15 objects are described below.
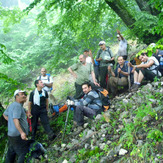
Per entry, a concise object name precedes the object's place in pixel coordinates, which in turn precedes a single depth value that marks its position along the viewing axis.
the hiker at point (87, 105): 4.74
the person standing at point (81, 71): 6.18
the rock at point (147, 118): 3.28
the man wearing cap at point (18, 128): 4.00
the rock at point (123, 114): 4.01
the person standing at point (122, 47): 7.13
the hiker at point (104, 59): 6.69
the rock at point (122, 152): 2.76
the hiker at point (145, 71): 5.51
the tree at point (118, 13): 6.03
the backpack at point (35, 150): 4.11
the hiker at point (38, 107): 5.25
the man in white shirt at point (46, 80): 6.78
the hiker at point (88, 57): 7.09
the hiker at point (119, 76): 6.14
